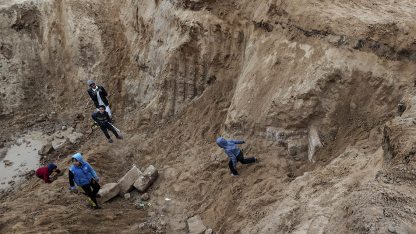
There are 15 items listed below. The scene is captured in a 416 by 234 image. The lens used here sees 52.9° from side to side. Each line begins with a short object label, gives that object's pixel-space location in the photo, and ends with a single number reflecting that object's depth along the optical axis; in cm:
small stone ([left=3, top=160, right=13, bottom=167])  1275
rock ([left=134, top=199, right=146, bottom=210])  960
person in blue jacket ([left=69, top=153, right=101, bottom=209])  864
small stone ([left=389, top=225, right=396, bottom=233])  488
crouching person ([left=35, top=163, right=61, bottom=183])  1067
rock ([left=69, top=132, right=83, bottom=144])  1330
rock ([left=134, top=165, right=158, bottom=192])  992
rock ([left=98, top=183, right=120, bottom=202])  972
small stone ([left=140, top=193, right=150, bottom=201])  976
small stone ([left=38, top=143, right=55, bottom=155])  1284
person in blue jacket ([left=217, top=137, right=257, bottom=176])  896
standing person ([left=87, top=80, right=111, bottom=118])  1212
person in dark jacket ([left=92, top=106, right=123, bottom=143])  1143
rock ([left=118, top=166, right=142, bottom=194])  1000
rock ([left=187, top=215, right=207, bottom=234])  831
